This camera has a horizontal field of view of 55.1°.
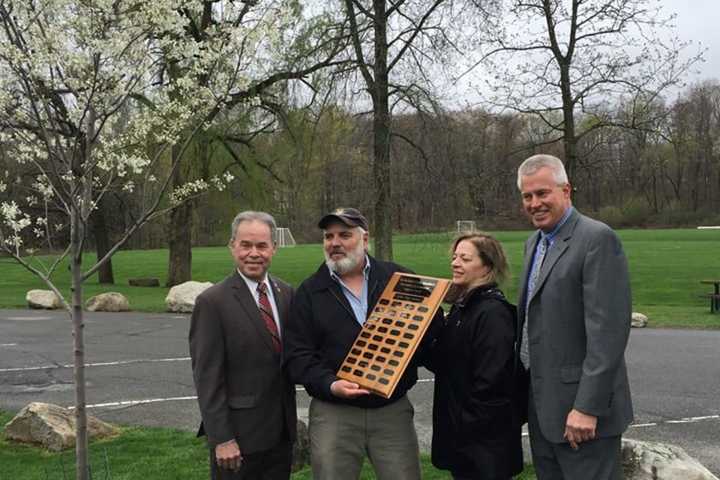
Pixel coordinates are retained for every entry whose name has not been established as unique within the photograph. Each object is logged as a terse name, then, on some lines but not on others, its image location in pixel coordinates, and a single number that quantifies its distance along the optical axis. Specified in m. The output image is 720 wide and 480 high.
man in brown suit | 3.50
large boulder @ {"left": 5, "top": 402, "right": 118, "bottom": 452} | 6.27
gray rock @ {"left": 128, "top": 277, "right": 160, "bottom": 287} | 28.56
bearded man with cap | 3.56
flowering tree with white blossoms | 4.27
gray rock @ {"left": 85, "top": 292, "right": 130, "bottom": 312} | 19.09
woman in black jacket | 3.47
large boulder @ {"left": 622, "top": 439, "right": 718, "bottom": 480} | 4.44
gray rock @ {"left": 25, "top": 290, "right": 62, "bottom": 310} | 20.05
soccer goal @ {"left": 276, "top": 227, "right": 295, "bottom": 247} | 61.29
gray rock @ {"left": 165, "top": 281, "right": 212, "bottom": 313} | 18.28
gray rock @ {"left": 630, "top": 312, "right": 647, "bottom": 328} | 15.06
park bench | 17.59
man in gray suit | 3.14
